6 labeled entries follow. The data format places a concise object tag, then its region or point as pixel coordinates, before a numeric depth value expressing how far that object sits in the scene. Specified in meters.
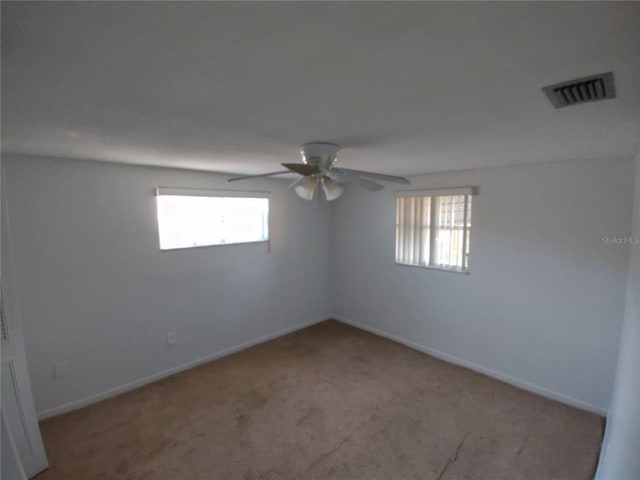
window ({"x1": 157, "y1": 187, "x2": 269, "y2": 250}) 3.19
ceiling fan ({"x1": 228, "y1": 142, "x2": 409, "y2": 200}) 1.93
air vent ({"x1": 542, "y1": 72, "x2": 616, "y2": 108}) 1.06
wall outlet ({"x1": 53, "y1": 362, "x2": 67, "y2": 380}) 2.62
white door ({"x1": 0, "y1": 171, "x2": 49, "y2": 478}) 1.96
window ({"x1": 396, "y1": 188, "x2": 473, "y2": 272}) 3.41
